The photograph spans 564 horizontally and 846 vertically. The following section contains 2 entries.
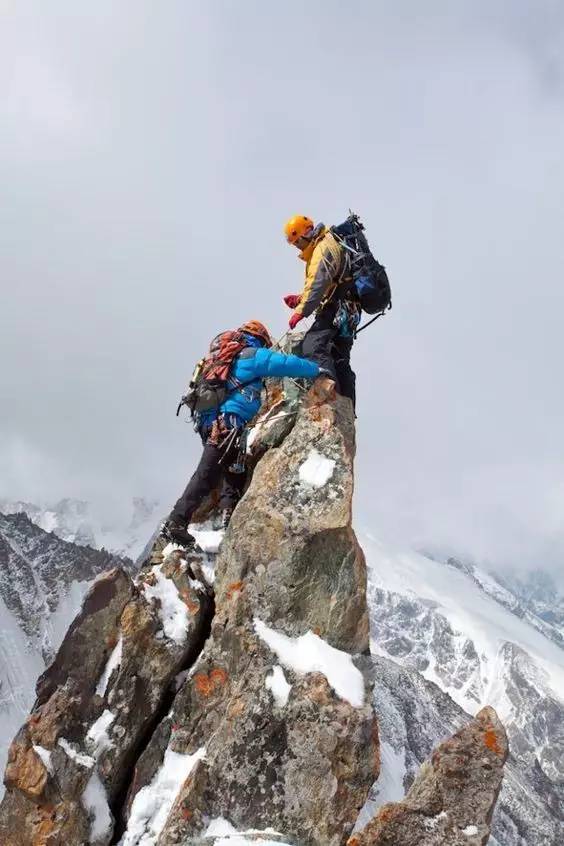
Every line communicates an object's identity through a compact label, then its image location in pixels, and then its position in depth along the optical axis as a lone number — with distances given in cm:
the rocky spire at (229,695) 972
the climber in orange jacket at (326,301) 1377
